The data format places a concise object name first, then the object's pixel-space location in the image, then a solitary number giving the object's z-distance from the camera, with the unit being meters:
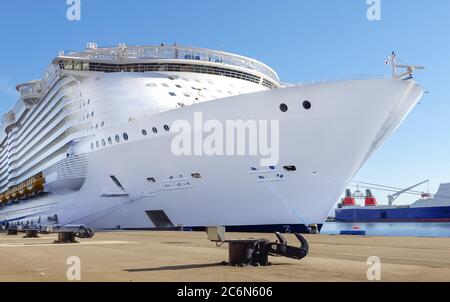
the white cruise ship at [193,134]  23.34
